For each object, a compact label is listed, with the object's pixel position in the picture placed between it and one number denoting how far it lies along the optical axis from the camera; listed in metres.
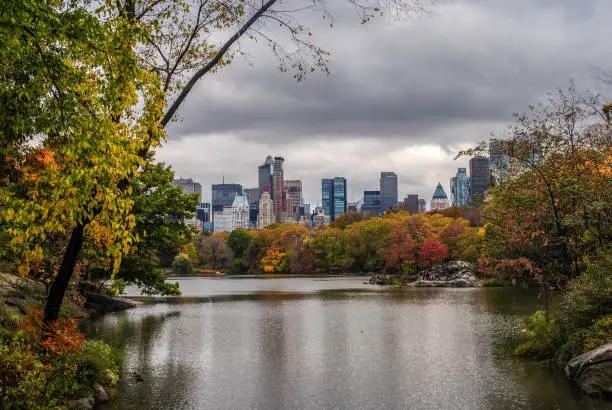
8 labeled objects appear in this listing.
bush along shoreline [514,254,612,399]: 14.62
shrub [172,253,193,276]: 108.19
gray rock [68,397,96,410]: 12.70
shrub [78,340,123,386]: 14.38
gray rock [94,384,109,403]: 14.26
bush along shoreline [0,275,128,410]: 10.61
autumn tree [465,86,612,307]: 19.48
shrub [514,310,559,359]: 19.09
